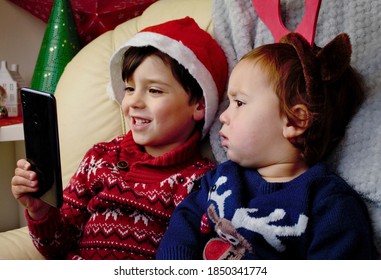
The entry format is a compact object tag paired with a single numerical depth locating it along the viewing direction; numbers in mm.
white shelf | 1264
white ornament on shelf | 1390
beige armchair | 1117
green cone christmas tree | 1317
